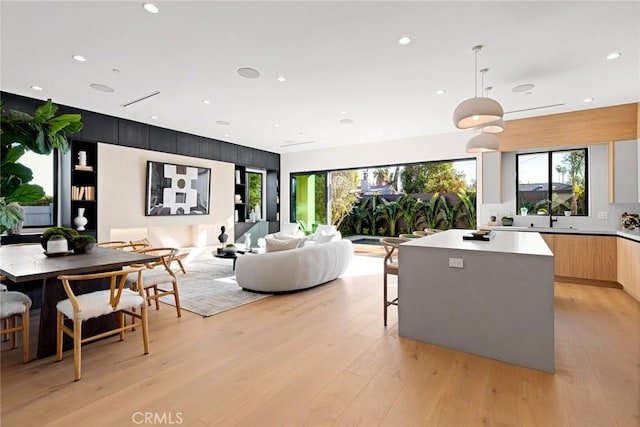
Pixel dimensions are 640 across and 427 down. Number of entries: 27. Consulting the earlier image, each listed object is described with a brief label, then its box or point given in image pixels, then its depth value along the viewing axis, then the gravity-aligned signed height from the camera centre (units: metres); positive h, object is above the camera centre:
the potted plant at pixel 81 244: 3.21 -0.29
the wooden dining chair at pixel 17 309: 2.49 -0.75
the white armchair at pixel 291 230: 8.14 -0.37
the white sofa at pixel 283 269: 4.37 -0.76
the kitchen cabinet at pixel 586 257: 4.69 -0.62
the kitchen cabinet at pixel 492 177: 5.91 +0.73
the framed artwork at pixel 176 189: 6.33 +0.57
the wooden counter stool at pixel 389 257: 3.34 -0.46
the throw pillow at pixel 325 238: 5.52 -0.39
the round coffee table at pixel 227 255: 5.61 -0.70
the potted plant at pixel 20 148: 1.77 +0.39
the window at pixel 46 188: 4.98 +0.40
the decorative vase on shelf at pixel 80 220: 5.34 -0.07
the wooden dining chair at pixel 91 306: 2.33 -0.71
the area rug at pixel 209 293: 3.93 -1.09
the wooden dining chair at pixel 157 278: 3.42 -0.69
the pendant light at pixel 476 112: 2.94 +0.97
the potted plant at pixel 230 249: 5.71 -0.61
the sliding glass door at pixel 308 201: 9.10 +0.43
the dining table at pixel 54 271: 2.41 -0.42
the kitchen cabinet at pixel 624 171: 4.84 +0.69
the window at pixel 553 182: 5.53 +0.61
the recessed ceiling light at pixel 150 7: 2.56 +1.70
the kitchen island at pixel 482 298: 2.40 -0.68
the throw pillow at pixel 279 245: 4.67 -0.43
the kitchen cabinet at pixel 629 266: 4.02 -0.66
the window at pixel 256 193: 8.95 +0.65
